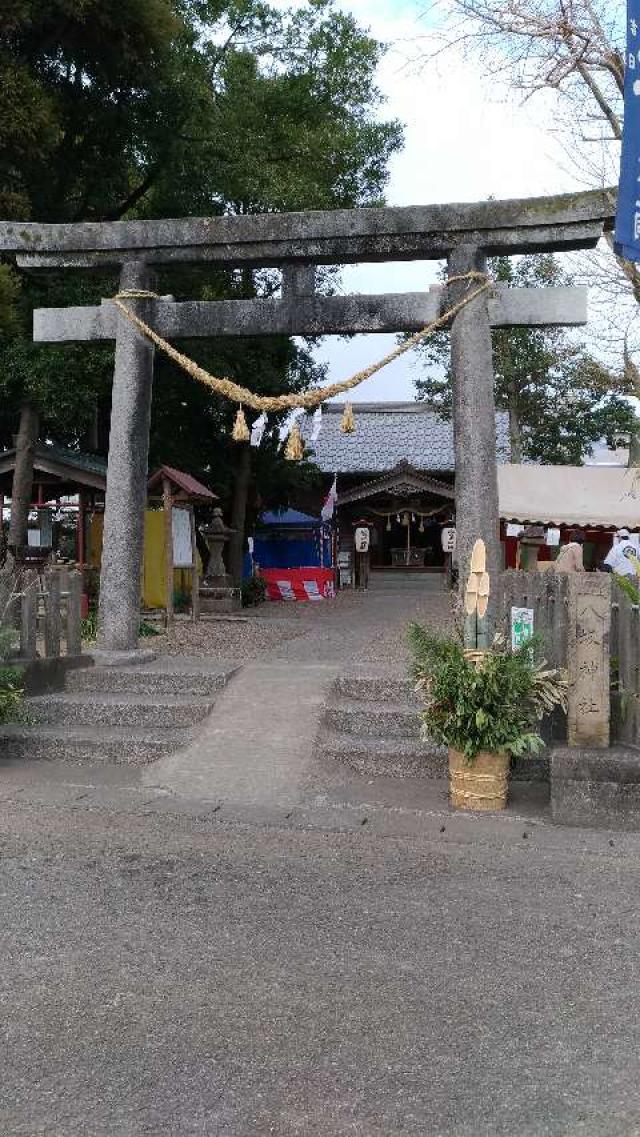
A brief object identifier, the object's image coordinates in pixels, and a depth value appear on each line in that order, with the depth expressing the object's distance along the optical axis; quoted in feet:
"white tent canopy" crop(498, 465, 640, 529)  55.42
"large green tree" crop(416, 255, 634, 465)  78.54
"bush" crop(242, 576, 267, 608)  71.41
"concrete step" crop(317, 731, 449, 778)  22.91
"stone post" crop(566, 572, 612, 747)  20.06
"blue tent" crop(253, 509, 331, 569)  91.61
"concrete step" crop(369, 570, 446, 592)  96.84
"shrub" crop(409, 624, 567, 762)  19.81
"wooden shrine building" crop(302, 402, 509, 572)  94.68
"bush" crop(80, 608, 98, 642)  42.25
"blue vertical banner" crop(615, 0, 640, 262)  21.76
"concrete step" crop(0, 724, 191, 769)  24.68
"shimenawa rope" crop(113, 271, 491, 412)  28.14
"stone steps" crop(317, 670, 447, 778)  23.04
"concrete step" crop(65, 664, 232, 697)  27.91
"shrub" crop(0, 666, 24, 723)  23.99
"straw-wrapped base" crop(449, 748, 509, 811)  20.24
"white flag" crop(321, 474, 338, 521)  85.87
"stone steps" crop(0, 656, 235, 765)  24.84
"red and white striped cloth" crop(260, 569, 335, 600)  82.89
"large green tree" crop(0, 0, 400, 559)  44.16
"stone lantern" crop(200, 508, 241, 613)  61.87
